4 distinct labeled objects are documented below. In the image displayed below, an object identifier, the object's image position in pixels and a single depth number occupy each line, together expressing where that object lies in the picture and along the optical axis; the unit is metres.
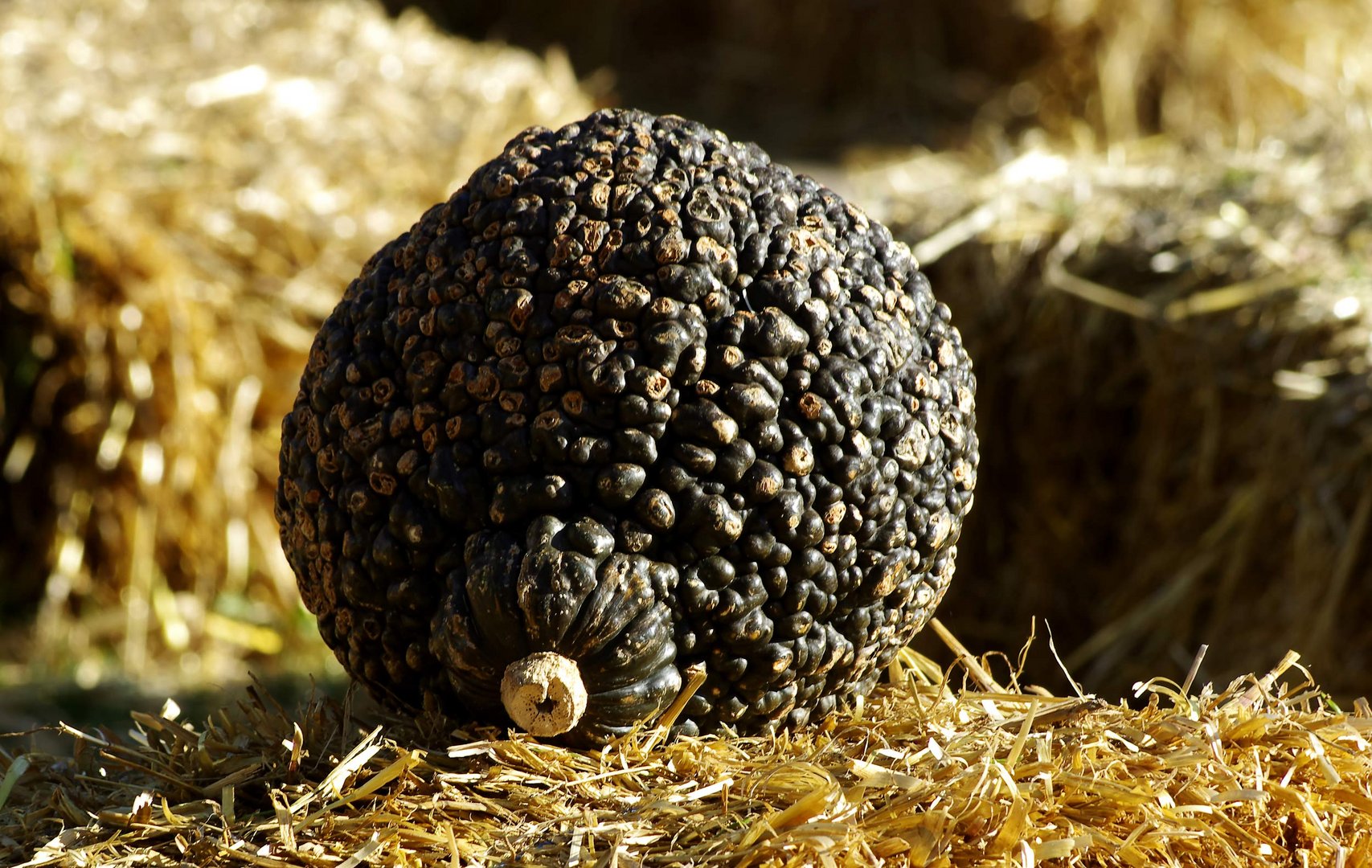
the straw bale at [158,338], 7.93
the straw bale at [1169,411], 6.23
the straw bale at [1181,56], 13.27
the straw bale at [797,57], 14.78
